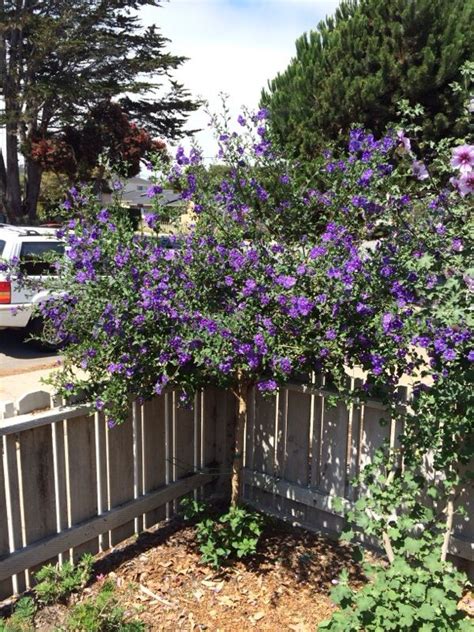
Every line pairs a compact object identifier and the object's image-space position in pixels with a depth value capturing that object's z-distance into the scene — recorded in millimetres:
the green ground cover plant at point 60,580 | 2828
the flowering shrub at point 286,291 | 2648
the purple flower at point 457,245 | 2635
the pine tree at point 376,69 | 10812
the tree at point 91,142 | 21703
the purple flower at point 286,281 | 2668
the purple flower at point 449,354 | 2432
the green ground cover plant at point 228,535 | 3148
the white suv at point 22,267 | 7832
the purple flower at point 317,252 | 2717
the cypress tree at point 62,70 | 20062
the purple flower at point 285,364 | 2623
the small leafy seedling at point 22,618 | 2592
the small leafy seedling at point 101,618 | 2508
